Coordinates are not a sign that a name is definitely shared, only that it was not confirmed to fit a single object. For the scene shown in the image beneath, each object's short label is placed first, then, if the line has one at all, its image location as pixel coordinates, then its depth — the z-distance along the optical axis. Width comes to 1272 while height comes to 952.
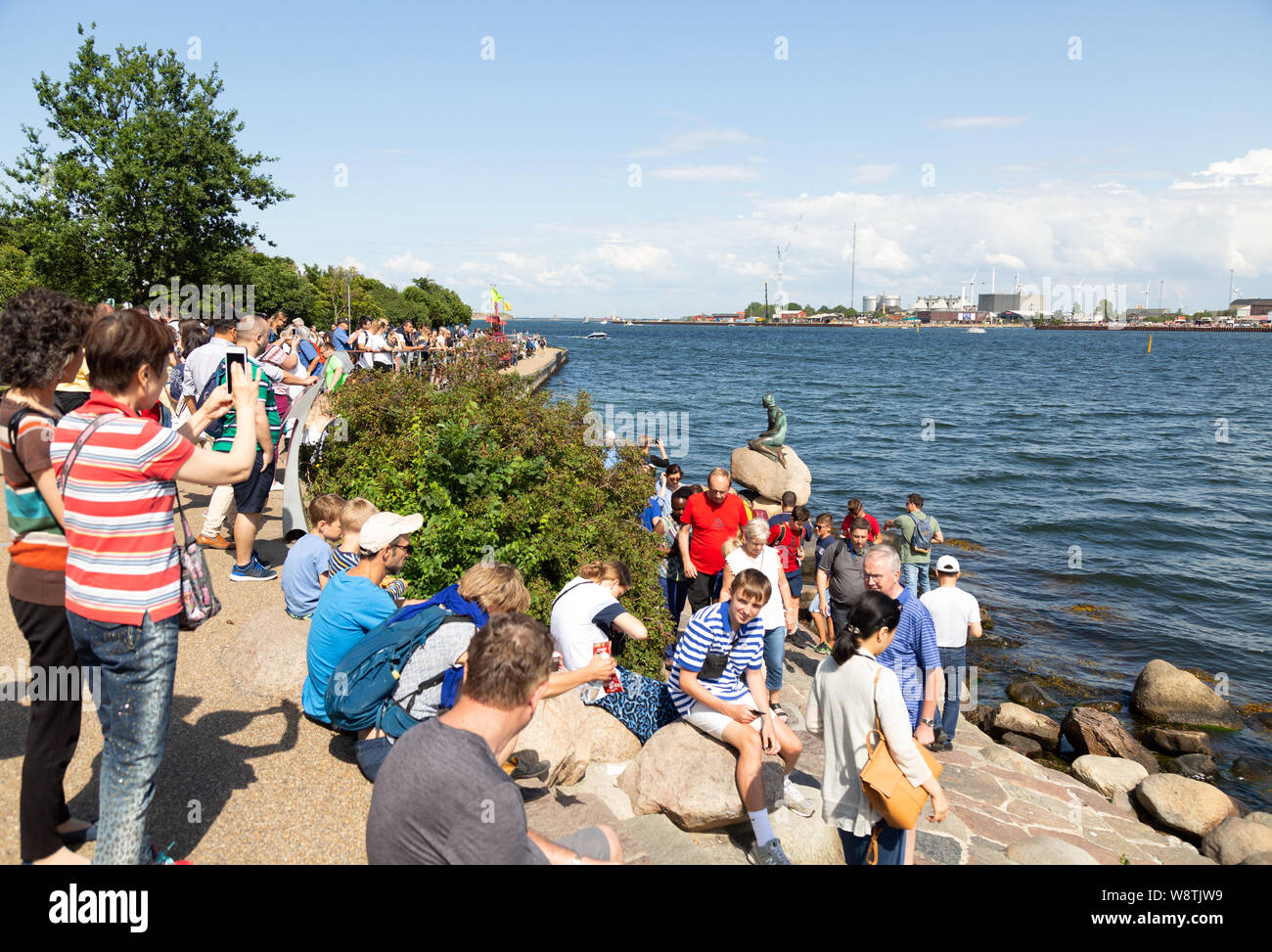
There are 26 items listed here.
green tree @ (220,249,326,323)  42.53
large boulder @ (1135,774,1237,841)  7.52
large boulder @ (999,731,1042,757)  9.44
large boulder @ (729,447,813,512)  17.45
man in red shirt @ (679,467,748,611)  8.64
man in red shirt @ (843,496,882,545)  9.52
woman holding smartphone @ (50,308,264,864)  2.99
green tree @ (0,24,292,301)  23.67
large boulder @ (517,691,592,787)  5.16
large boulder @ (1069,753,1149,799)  8.40
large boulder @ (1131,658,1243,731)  10.35
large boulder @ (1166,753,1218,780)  9.12
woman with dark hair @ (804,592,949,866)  3.90
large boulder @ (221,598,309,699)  5.66
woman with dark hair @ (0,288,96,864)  3.35
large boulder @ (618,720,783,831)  4.95
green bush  7.60
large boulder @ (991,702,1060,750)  9.60
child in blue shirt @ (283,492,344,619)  6.08
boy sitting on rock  5.04
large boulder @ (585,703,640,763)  5.79
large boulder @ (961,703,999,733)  10.01
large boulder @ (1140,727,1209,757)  9.53
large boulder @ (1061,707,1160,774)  9.24
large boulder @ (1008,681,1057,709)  10.80
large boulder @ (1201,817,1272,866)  6.88
